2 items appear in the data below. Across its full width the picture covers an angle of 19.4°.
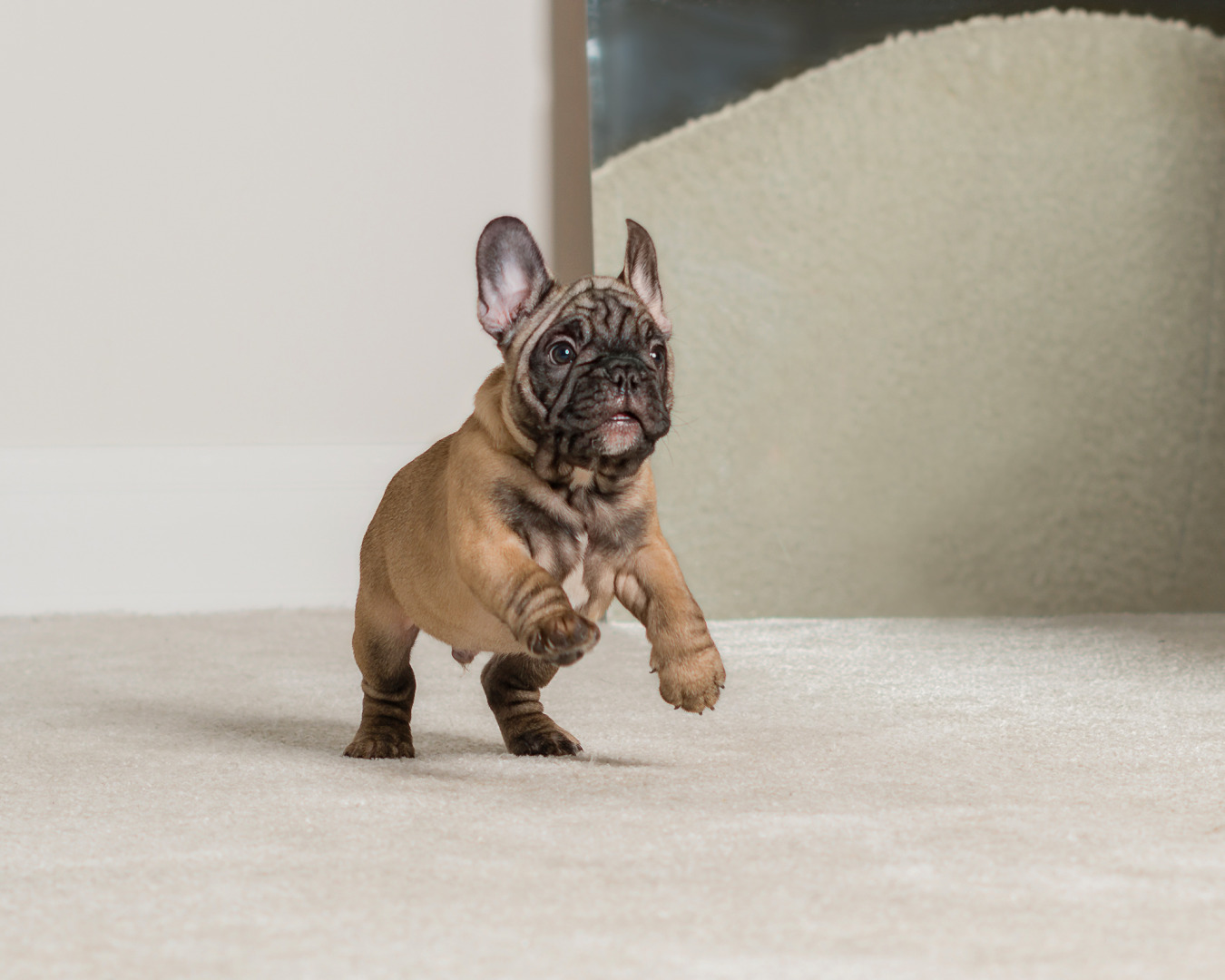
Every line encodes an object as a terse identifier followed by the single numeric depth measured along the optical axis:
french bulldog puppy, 2.08
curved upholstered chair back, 3.07
